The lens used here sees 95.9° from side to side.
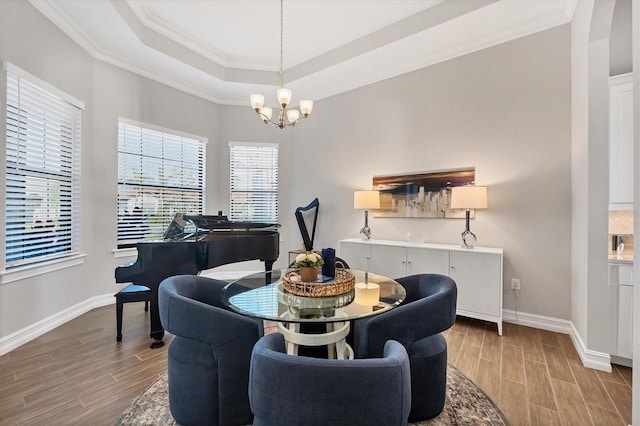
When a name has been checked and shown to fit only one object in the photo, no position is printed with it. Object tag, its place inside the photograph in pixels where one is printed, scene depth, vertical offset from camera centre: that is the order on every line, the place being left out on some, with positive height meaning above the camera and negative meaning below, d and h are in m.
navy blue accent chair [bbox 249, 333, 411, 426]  0.93 -0.59
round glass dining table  1.52 -0.54
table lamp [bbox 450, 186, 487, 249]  3.13 +0.15
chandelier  2.97 +1.16
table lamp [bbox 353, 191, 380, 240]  3.97 +0.17
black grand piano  2.61 -0.39
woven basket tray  1.79 -0.47
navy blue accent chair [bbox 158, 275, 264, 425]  1.53 -0.81
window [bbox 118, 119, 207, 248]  3.99 +0.50
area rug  1.69 -1.23
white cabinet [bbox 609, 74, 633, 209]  2.42 +0.61
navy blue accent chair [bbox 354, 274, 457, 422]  1.63 -0.74
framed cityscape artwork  3.58 +0.27
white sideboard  2.97 -0.62
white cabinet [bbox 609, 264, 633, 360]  2.23 -0.75
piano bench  2.70 -0.81
